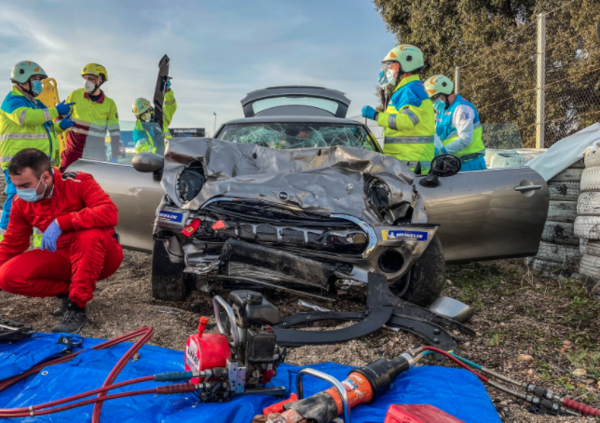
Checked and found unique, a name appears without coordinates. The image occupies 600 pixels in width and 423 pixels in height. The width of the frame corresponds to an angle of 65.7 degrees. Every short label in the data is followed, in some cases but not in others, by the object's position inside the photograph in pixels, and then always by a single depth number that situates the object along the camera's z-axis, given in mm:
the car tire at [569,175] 4160
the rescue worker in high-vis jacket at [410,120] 4500
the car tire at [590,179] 3695
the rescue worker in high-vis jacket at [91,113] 5199
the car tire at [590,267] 3512
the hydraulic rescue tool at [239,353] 1671
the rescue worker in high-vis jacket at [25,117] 4949
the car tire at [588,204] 3613
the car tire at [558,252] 4094
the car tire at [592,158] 3835
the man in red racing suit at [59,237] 2922
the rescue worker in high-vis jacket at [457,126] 5102
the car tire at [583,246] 3748
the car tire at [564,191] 4160
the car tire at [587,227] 3549
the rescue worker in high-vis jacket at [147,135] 5230
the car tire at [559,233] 4121
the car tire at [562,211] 4141
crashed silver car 2801
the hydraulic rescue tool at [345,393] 1467
